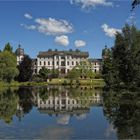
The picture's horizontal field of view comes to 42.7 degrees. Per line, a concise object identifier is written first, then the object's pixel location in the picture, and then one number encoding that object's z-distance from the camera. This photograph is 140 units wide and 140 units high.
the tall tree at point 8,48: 60.16
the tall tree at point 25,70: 57.26
